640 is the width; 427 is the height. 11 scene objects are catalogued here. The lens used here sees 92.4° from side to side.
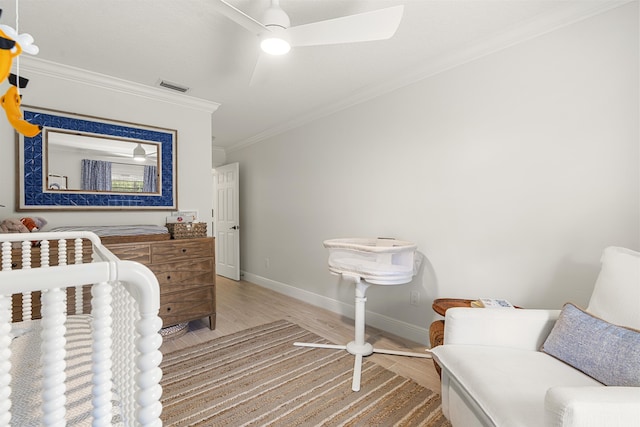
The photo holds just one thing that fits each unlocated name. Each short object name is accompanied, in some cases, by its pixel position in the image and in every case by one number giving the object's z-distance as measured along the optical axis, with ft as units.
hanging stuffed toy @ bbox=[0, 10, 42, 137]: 2.91
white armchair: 2.78
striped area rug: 5.43
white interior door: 15.74
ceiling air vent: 9.09
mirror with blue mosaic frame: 7.84
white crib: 1.90
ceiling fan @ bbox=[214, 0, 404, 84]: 4.67
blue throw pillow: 3.58
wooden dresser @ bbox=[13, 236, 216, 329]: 8.14
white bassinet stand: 7.07
